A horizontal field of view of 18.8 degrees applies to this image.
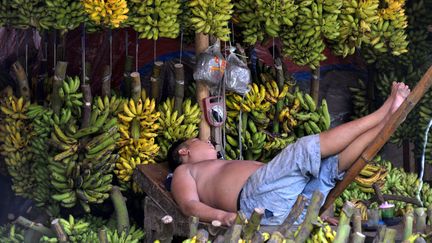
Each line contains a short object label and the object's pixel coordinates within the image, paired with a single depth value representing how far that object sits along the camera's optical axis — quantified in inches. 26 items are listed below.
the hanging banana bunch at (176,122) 289.1
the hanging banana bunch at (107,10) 246.8
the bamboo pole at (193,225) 185.2
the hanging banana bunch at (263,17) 275.4
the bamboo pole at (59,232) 239.8
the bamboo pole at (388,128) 218.6
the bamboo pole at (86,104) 269.1
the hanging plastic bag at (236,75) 291.6
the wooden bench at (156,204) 261.9
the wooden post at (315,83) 321.7
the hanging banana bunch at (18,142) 280.0
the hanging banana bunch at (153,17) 261.7
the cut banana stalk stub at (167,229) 193.6
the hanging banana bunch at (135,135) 282.8
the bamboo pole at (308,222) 182.5
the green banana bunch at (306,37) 281.7
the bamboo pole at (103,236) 197.8
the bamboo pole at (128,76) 290.4
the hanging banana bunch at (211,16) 267.8
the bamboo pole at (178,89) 291.2
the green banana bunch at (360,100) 358.0
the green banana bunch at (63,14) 256.5
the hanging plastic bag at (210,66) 284.7
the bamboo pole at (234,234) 173.8
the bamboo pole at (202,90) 290.4
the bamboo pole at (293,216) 188.3
